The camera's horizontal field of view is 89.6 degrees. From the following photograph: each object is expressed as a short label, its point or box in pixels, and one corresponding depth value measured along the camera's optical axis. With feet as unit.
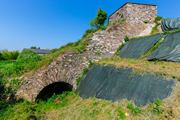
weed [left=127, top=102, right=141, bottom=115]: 7.94
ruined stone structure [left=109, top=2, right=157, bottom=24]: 18.77
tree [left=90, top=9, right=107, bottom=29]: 29.31
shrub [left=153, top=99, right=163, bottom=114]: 7.41
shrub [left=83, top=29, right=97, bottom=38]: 19.07
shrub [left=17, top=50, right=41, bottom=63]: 16.87
